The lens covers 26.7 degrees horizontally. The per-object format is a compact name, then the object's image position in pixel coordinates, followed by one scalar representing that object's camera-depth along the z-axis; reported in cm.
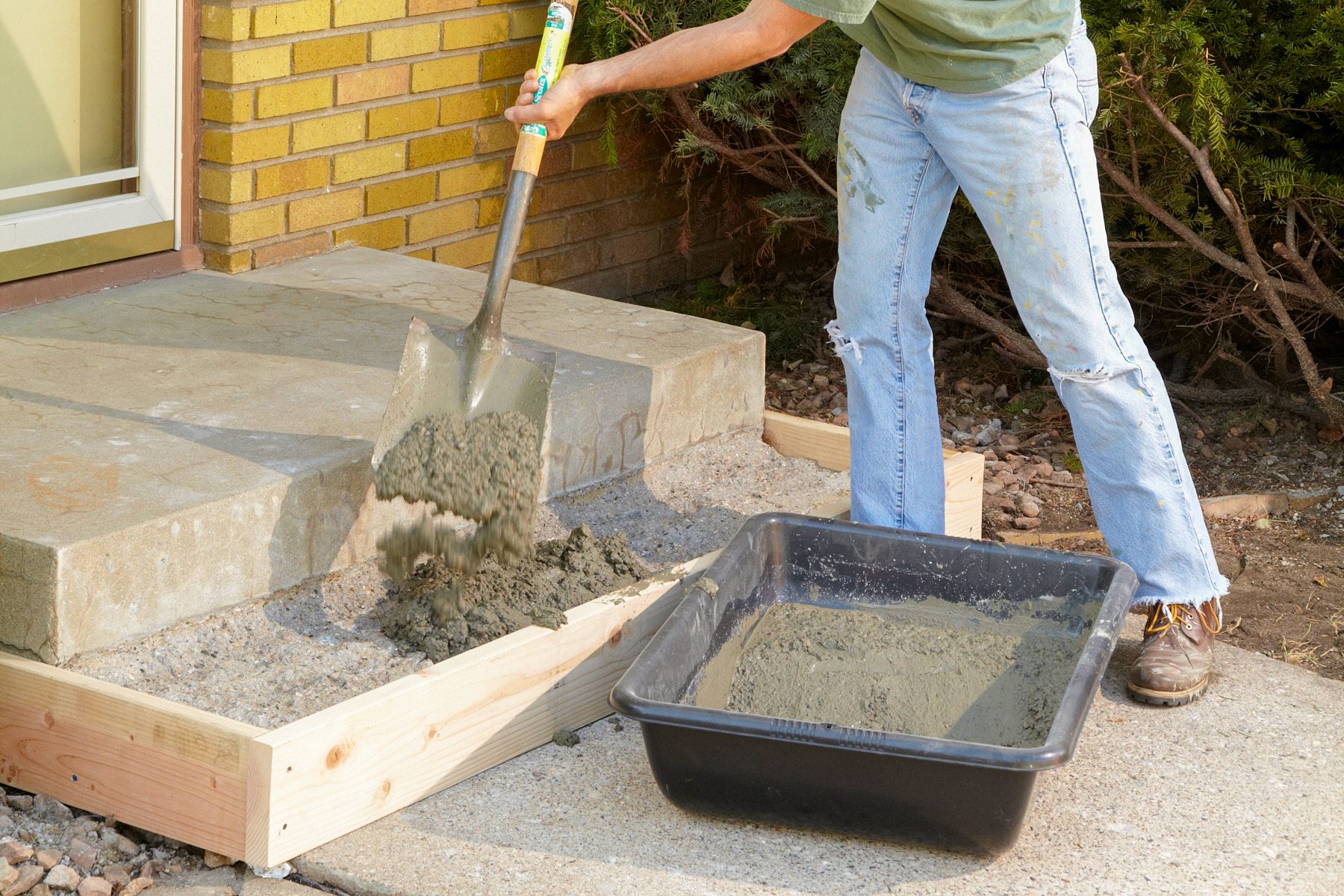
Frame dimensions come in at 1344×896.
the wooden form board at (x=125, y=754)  441
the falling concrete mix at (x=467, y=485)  533
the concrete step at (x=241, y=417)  491
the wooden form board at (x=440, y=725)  436
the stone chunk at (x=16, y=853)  449
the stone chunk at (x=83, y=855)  454
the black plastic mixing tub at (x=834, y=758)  434
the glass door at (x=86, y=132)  710
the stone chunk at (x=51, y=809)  480
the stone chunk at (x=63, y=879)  441
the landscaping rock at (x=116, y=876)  446
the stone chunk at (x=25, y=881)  438
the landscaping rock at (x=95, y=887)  437
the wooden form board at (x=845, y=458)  697
